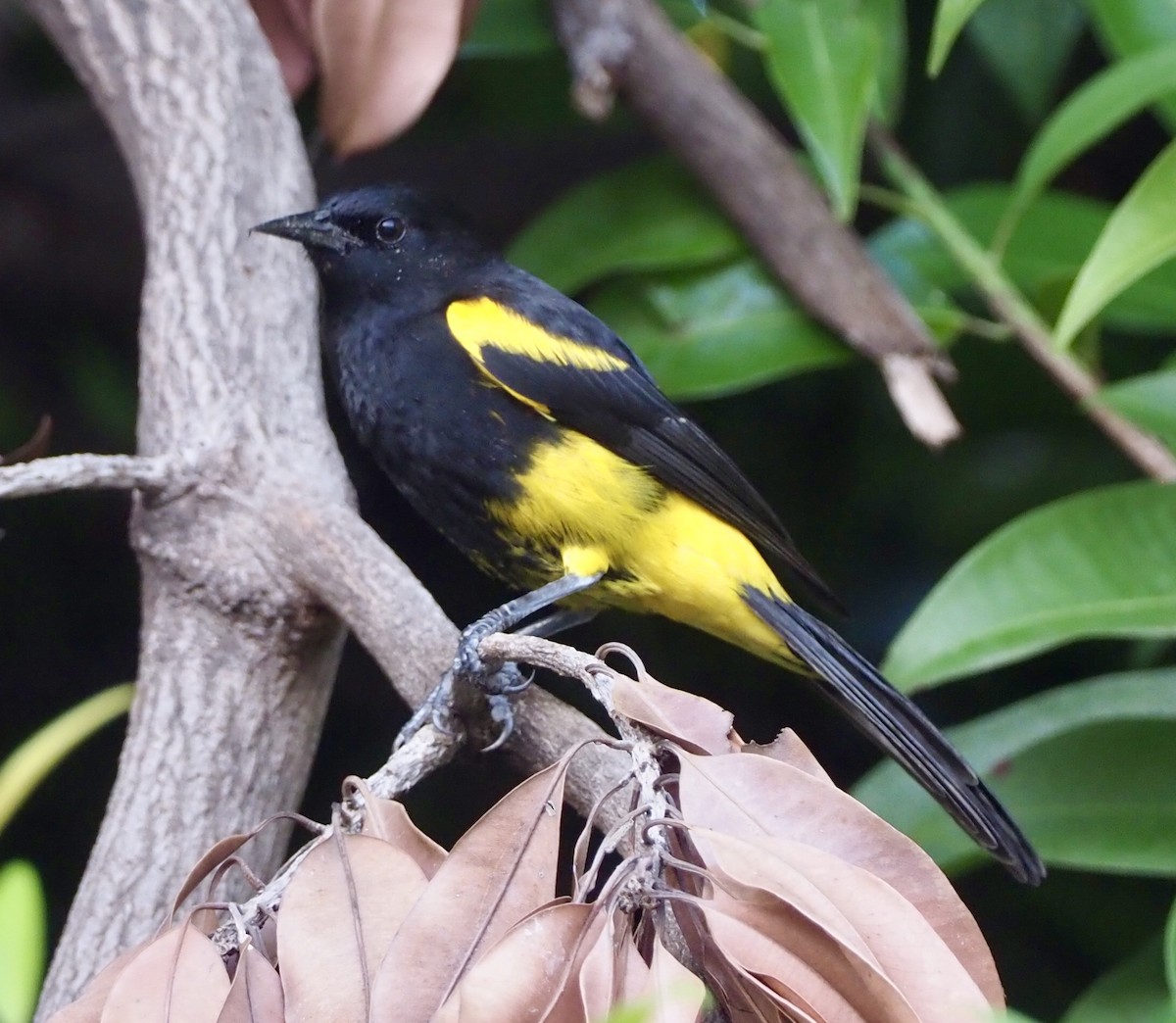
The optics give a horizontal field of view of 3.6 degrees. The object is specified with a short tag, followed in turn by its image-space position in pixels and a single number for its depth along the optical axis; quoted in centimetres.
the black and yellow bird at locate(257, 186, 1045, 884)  351
